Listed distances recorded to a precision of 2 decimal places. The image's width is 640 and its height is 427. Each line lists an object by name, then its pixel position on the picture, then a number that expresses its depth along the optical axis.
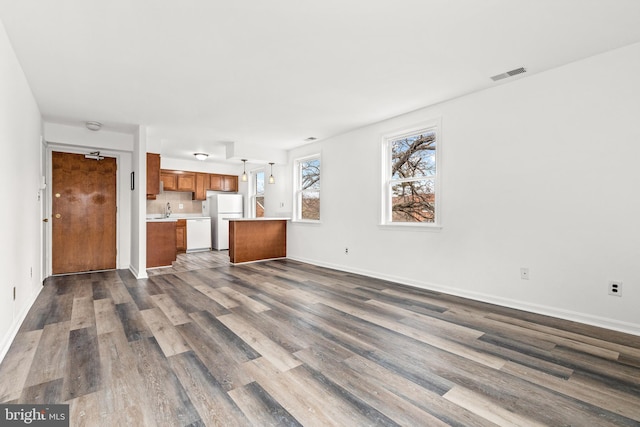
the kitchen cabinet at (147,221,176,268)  5.56
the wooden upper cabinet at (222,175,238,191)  8.70
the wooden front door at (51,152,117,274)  4.99
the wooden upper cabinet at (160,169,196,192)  7.72
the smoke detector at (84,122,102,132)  4.59
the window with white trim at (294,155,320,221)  6.17
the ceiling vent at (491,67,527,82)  2.95
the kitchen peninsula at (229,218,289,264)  5.97
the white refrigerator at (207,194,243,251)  8.09
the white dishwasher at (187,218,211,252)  7.71
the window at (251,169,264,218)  8.16
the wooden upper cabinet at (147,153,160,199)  5.50
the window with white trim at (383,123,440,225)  4.11
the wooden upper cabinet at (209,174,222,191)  8.46
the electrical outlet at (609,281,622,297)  2.64
